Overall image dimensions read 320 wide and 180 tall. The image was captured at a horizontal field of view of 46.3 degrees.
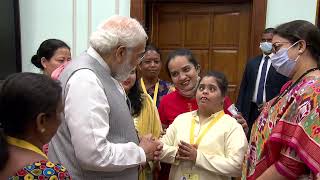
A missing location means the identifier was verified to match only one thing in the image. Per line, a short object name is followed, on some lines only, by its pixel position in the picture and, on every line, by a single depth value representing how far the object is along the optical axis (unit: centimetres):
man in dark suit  340
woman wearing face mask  132
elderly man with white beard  130
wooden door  410
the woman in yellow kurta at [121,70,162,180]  207
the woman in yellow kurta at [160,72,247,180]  184
